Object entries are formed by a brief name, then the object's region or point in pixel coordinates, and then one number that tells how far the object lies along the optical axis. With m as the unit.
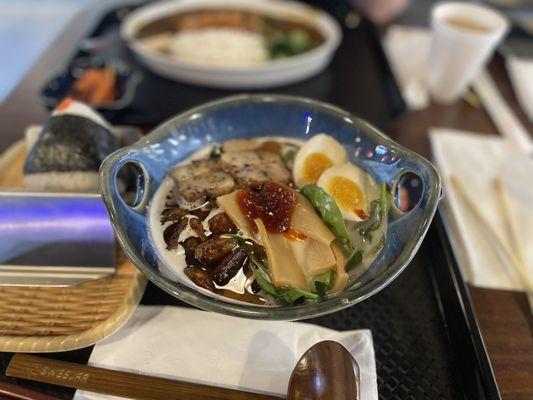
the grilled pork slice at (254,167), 0.27
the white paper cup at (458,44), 0.42
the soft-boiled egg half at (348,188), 0.25
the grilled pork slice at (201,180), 0.26
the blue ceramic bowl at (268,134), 0.20
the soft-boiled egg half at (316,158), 0.27
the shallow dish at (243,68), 0.43
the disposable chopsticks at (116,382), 0.21
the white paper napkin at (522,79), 0.46
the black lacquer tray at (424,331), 0.23
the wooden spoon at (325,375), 0.20
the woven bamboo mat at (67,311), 0.22
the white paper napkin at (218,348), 0.22
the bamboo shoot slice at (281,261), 0.21
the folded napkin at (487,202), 0.30
